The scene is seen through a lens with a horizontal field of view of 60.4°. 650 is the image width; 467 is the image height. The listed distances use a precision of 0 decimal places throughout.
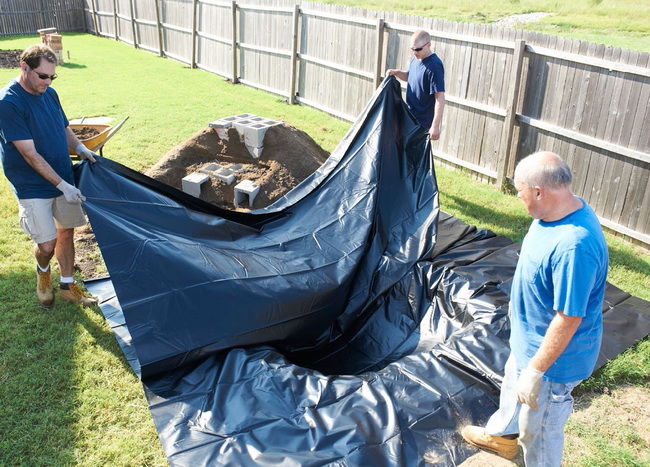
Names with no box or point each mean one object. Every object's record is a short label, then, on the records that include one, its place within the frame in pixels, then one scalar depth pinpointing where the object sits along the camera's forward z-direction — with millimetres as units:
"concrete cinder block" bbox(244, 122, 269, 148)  6816
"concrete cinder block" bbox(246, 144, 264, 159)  6992
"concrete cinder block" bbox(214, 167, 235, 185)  6699
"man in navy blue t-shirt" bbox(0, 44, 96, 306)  3904
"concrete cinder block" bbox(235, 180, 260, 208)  6457
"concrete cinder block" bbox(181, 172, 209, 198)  6555
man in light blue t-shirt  2344
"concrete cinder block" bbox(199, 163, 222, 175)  6831
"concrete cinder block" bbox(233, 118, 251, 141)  6930
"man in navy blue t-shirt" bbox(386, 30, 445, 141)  6105
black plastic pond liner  3188
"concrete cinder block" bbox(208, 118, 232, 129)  7051
